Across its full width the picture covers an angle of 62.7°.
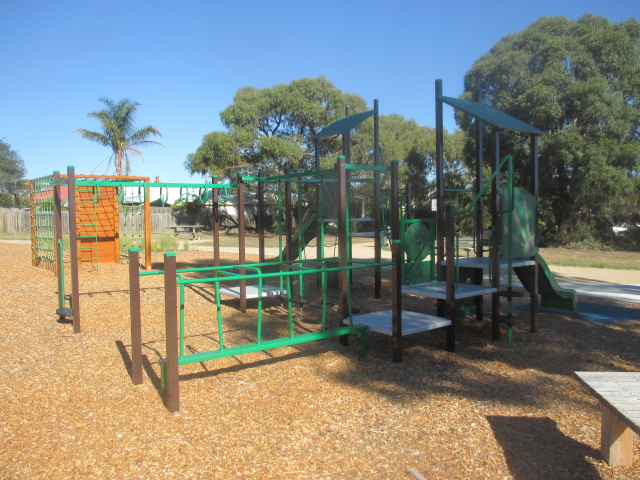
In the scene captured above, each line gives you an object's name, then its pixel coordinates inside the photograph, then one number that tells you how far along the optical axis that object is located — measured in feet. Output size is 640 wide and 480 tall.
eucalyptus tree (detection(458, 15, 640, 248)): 60.13
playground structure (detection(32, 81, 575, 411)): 14.57
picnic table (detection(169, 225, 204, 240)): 84.65
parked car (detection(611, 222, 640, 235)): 68.13
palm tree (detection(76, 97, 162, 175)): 93.60
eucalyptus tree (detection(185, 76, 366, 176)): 89.81
